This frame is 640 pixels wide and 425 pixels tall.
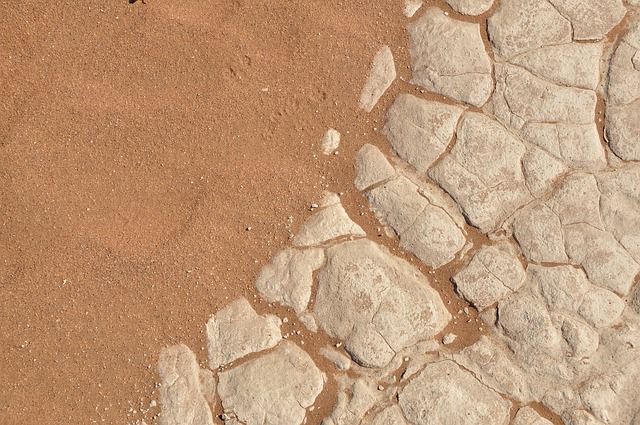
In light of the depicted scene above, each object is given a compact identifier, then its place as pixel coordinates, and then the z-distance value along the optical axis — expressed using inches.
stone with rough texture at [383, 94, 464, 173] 145.5
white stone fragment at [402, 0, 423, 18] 151.4
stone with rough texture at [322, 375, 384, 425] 137.0
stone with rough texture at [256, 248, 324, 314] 141.3
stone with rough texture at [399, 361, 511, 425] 136.1
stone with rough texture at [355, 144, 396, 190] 145.2
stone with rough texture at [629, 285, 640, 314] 139.4
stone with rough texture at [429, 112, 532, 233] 143.5
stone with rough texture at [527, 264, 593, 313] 138.7
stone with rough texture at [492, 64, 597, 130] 145.1
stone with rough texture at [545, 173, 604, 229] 141.2
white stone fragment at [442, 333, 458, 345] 140.8
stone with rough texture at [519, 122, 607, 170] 143.9
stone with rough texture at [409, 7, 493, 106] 147.4
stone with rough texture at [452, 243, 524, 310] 140.9
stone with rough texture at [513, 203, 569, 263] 140.9
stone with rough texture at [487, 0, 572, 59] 147.8
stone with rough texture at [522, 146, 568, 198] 143.3
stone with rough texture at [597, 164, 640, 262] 140.4
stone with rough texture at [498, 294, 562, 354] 137.3
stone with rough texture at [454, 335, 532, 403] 137.5
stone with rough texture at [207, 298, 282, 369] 140.0
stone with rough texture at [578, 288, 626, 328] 138.3
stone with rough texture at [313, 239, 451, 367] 138.9
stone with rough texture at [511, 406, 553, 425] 136.2
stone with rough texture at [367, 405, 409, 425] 136.5
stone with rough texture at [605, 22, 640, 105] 145.6
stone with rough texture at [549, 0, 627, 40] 147.8
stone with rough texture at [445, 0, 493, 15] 150.3
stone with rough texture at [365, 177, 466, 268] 142.9
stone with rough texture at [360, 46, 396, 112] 148.4
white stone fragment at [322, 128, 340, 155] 146.9
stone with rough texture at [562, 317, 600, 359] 136.6
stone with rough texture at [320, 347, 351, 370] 139.6
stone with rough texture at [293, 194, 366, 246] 142.9
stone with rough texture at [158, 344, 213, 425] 138.1
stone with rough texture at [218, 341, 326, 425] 136.9
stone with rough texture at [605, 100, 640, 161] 144.3
